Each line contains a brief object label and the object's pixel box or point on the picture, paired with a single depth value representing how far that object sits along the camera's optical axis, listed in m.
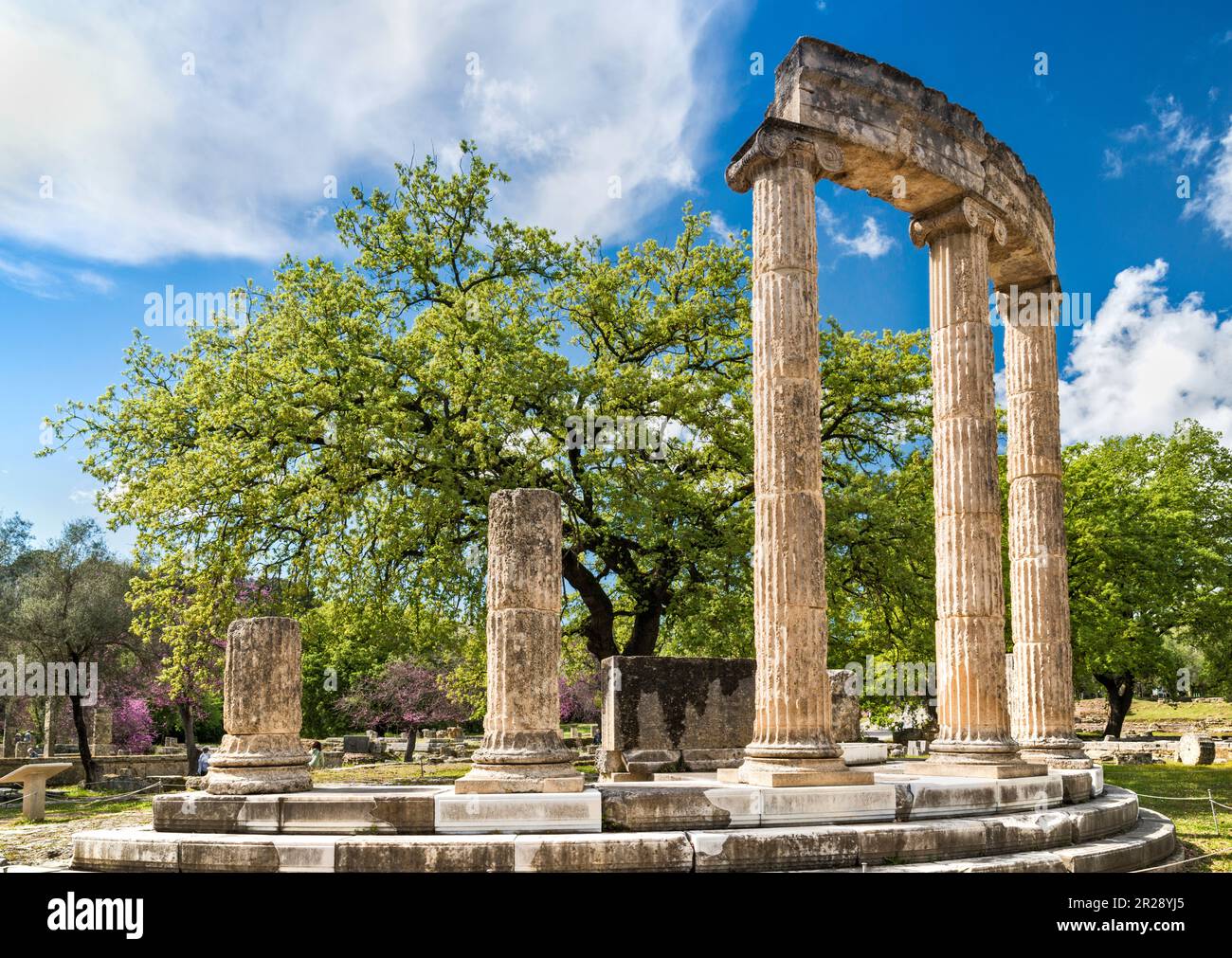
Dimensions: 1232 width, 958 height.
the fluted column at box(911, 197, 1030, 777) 12.48
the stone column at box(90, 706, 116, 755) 32.56
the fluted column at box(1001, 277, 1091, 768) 13.96
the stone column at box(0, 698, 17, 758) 31.94
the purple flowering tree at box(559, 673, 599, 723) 42.88
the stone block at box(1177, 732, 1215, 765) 27.39
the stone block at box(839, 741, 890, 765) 16.16
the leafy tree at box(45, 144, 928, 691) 18.62
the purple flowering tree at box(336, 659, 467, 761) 41.00
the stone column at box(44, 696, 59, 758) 29.92
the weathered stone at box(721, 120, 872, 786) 10.40
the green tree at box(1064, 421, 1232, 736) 30.73
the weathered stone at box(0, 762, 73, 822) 17.64
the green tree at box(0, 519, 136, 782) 26.50
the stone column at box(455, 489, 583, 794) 9.32
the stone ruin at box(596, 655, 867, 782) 15.05
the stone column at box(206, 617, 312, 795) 9.75
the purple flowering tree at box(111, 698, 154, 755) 37.41
